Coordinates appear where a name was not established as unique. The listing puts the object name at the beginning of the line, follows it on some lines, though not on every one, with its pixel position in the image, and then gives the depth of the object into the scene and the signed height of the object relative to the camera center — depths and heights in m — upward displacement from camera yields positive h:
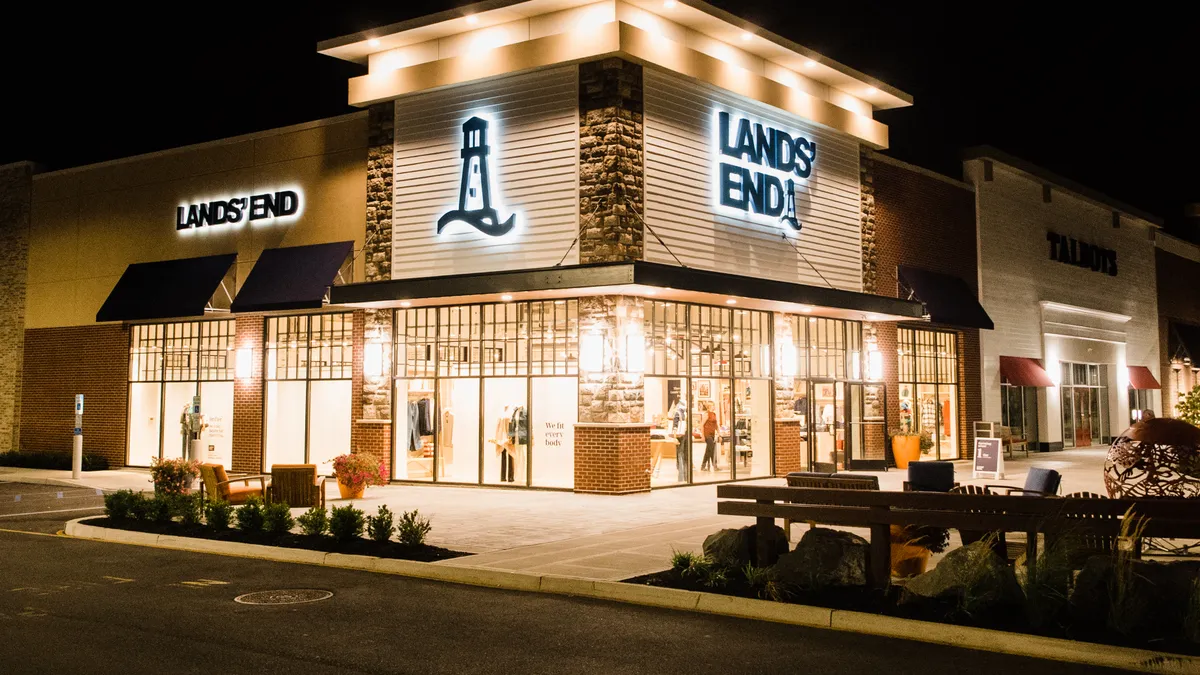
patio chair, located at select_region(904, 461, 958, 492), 12.82 -0.73
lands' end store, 20.23 +3.32
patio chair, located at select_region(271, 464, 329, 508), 17.50 -1.16
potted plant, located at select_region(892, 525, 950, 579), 10.51 -1.31
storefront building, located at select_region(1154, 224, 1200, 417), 46.16 +4.42
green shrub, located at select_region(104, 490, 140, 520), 15.47 -1.30
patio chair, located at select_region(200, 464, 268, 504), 16.88 -1.11
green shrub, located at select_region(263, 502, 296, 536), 13.73 -1.35
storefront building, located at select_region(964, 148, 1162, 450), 33.19 +4.04
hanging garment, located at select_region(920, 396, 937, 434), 29.98 +0.08
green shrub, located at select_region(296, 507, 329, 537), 13.27 -1.35
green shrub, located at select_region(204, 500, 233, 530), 14.33 -1.33
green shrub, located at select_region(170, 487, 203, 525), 14.76 -1.29
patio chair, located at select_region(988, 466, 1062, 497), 12.21 -0.78
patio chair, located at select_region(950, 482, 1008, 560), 9.86 -1.17
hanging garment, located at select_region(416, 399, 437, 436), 22.83 +0.00
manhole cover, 9.91 -1.74
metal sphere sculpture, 11.38 -0.45
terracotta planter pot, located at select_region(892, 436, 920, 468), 27.88 -0.83
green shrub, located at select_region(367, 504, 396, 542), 12.86 -1.36
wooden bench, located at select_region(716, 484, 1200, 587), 8.87 -0.87
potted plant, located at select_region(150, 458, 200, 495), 17.88 -0.99
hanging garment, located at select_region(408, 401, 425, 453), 23.00 -0.26
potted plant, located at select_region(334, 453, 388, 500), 19.59 -1.05
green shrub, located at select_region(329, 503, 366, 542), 12.95 -1.33
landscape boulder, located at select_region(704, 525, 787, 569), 10.35 -1.30
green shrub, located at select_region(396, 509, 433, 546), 12.62 -1.38
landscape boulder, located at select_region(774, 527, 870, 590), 9.66 -1.37
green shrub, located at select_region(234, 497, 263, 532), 14.02 -1.35
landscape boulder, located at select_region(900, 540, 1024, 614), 8.62 -1.40
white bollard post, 25.73 -0.96
